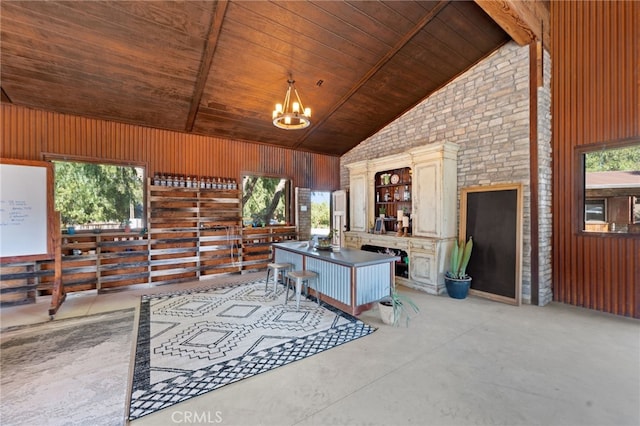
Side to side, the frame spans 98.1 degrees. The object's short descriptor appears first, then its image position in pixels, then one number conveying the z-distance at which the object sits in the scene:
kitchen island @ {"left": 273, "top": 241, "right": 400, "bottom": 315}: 3.82
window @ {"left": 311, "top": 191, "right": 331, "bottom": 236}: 8.01
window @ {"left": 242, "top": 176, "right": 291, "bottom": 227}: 7.03
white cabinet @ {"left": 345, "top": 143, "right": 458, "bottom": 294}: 5.04
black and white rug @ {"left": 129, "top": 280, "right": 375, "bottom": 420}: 2.44
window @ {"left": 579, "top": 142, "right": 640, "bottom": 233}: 3.86
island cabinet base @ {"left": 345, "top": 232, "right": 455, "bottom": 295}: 5.01
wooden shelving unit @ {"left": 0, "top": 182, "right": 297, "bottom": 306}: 4.85
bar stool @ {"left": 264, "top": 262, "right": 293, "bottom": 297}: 4.86
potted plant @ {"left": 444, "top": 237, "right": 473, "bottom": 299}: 4.72
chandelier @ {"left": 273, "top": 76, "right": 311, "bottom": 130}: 4.14
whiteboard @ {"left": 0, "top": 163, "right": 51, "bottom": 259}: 4.34
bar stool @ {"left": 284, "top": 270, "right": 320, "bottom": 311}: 4.21
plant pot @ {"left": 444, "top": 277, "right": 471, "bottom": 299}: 4.71
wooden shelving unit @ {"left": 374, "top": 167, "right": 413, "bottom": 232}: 6.20
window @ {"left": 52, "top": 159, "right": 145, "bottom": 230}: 5.19
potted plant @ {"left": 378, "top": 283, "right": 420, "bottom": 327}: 3.62
